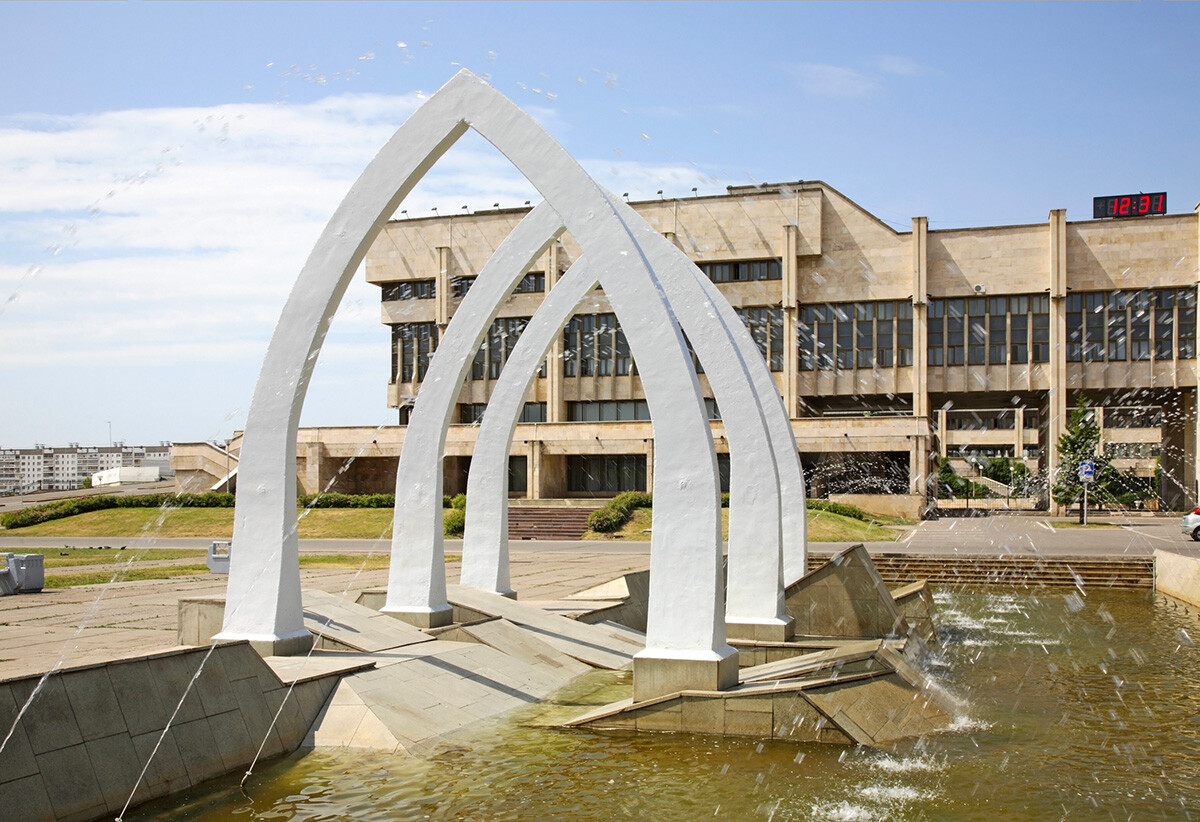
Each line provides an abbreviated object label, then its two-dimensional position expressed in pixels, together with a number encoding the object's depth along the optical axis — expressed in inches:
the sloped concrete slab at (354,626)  474.9
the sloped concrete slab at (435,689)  384.2
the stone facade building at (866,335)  1811.0
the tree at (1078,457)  1691.7
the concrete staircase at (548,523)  1553.9
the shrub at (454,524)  1480.1
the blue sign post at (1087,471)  1306.6
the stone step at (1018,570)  927.0
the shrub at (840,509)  1502.2
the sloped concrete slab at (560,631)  550.3
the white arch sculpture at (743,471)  502.6
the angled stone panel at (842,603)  608.1
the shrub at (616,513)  1507.1
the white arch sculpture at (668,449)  394.9
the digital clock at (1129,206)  1953.7
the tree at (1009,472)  2479.1
